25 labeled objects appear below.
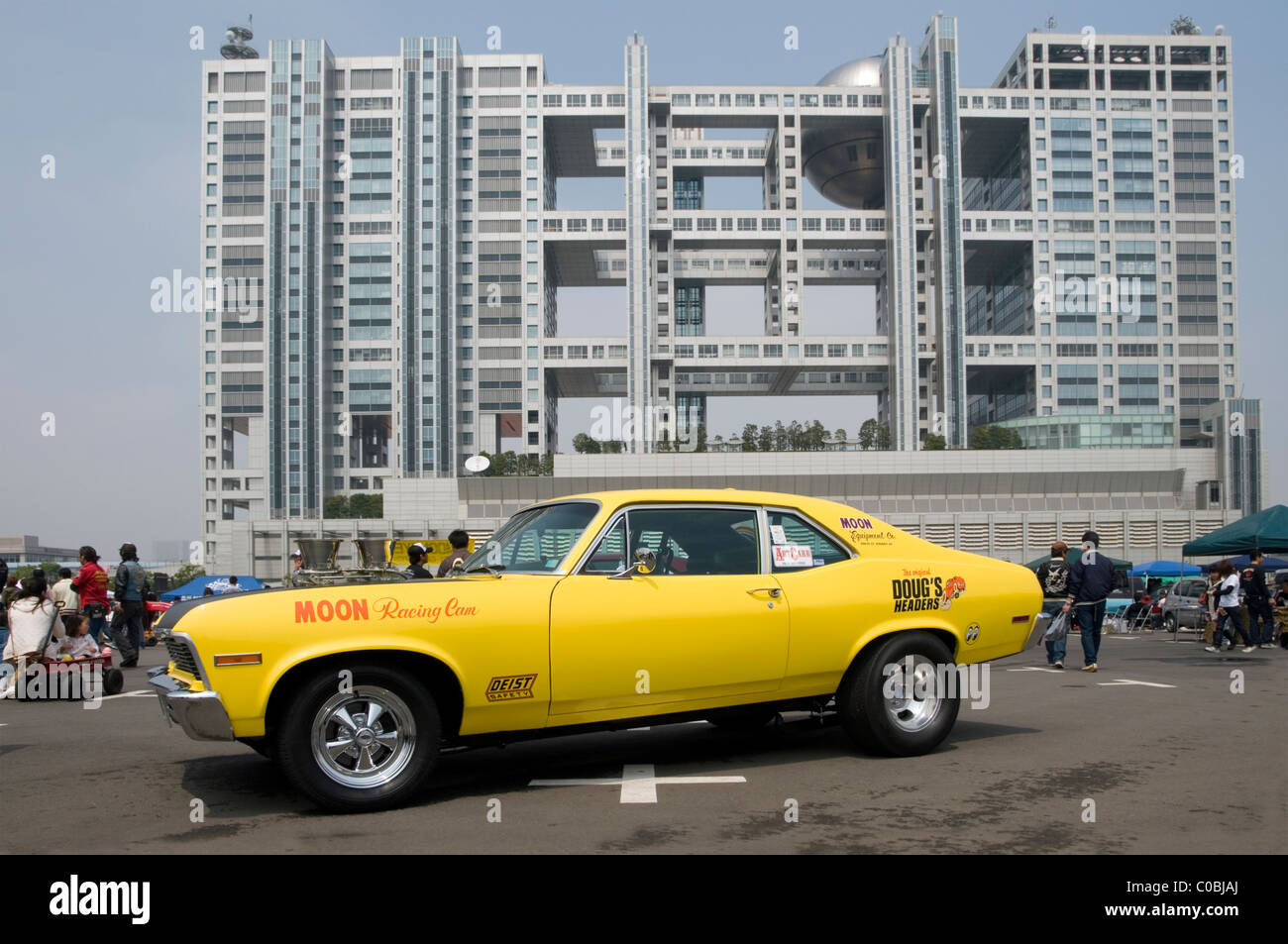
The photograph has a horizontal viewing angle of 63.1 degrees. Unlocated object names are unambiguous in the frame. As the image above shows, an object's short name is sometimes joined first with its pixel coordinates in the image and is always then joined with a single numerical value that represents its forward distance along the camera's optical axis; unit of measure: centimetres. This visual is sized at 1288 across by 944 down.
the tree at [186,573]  8274
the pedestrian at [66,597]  1291
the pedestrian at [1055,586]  1300
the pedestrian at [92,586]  1293
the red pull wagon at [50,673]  1069
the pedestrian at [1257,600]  1667
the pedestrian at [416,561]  1064
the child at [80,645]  1146
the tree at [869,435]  8725
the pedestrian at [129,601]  1370
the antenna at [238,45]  10612
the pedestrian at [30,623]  1070
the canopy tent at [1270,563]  2645
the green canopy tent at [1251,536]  1814
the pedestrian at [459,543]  1169
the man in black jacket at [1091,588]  1246
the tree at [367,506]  9204
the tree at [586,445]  8356
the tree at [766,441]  8531
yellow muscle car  496
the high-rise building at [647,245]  9894
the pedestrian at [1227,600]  1652
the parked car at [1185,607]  2355
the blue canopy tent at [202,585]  3045
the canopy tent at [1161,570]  3684
